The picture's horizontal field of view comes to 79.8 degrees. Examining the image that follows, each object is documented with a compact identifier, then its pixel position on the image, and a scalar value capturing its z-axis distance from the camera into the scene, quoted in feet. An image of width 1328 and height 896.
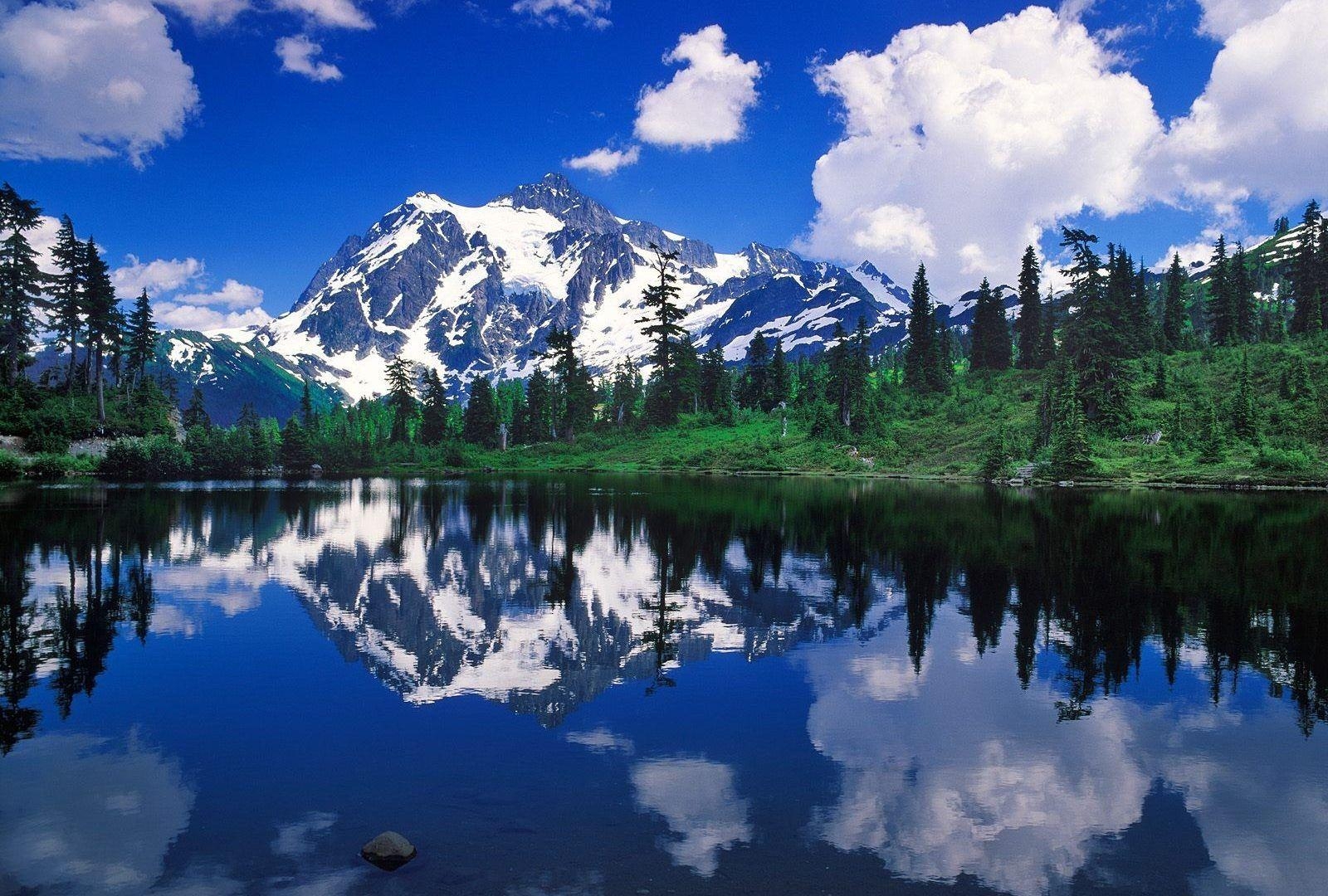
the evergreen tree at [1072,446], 235.81
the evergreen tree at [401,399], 479.00
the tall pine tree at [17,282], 254.27
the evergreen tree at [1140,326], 337.52
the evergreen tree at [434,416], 474.08
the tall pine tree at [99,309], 282.15
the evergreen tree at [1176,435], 236.84
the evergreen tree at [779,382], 419.95
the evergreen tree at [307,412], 515.34
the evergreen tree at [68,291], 277.44
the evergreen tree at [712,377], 412.57
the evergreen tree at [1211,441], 223.92
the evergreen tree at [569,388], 426.92
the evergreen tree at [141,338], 341.00
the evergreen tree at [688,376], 409.28
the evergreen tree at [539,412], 444.14
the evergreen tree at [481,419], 446.19
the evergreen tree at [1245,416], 227.20
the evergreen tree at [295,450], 404.16
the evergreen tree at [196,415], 438.85
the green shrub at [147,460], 260.01
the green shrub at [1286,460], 203.51
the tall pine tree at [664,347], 397.80
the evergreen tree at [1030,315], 386.73
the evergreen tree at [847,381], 338.75
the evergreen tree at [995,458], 253.65
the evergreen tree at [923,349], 384.68
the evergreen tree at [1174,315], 366.63
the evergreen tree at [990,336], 393.09
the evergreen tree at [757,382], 431.64
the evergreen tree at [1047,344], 378.32
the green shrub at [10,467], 212.64
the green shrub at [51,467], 229.45
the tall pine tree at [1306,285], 320.50
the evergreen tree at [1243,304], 348.38
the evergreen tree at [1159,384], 286.87
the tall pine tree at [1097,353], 271.08
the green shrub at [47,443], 235.40
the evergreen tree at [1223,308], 349.20
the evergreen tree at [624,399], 432.25
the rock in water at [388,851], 27.32
